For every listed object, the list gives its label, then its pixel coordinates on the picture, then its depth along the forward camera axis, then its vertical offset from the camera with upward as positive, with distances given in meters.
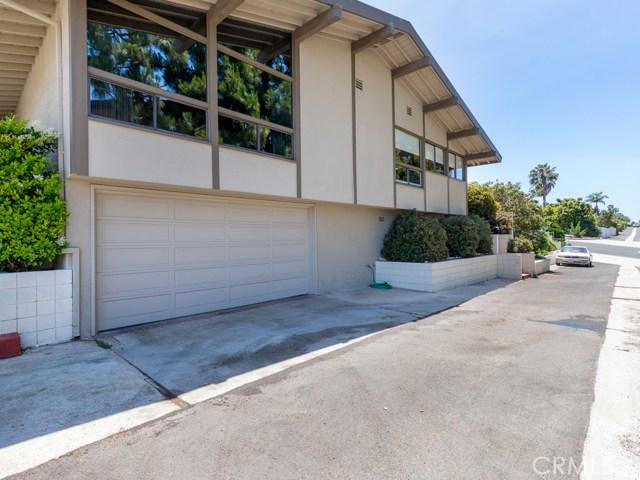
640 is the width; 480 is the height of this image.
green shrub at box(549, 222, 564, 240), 29.78 +0.64
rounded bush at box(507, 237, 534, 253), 16.61 -0.32
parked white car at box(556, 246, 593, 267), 21.36 -1.13
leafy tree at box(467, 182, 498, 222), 18.14 +1.84
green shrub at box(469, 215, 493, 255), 14.70 +0.11
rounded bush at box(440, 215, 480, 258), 13.56 +0.08
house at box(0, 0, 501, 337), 5.96 +2.26
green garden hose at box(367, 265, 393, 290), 11.32 -1.45
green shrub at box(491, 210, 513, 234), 17.47 +0.77
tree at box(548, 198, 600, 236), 58.94 +3.75
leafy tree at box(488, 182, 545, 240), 19.23 +1.71
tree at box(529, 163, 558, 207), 63.13 +10.79
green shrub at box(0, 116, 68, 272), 5.11 +0.62
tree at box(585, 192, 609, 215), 81.70 +9.22
